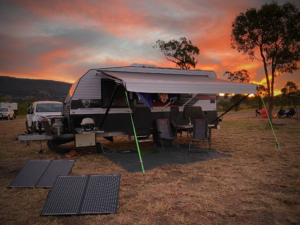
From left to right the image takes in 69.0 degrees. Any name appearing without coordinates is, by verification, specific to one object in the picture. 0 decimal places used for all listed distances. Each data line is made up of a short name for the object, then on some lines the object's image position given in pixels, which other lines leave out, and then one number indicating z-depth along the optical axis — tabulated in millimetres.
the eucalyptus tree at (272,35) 12242
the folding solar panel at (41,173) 3796
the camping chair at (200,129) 6629
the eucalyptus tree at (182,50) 21234
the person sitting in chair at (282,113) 18762
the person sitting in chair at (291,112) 17894
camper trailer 5375
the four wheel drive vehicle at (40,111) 8648
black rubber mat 5215
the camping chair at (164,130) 6750
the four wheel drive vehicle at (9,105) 28581
